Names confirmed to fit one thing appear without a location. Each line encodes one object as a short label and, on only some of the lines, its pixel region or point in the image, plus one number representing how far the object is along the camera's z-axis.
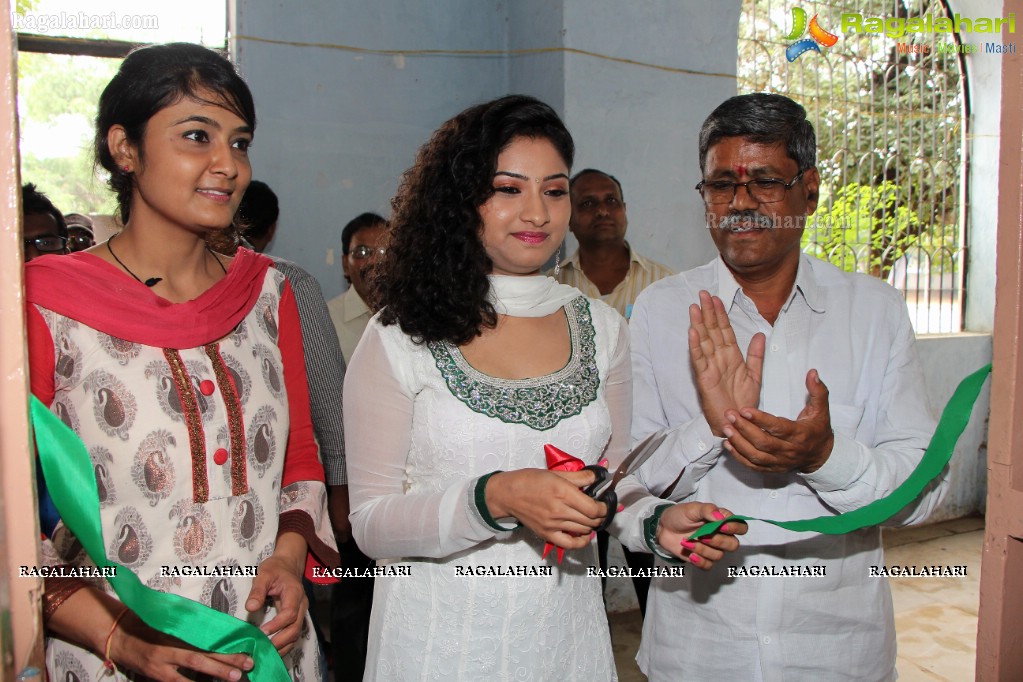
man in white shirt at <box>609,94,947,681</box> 1.61
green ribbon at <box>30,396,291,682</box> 0.94
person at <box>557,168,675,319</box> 3.90
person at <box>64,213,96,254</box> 3.78
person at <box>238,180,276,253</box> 3.47
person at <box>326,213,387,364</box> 3.80
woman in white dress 1.58
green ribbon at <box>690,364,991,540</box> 1.28
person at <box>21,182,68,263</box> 2.70
